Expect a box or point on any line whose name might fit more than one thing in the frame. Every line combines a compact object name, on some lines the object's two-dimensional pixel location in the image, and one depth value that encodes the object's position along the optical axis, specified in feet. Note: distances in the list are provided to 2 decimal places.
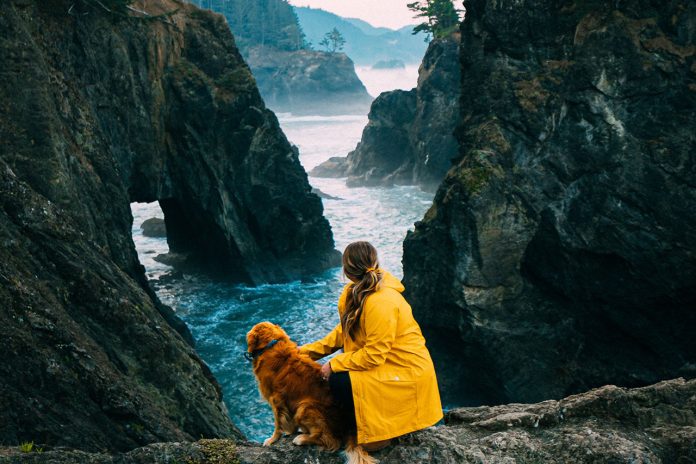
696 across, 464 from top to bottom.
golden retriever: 18.54
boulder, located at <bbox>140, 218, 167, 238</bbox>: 145.69
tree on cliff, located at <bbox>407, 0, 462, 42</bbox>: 212.02
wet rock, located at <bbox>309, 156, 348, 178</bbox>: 231.91
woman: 17.93
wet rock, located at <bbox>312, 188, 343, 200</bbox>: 190.53
